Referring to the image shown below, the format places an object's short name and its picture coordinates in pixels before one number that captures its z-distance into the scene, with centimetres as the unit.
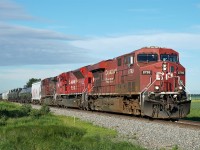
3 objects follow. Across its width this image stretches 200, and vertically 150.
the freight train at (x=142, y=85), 2070
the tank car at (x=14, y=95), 8569
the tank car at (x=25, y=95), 7115
